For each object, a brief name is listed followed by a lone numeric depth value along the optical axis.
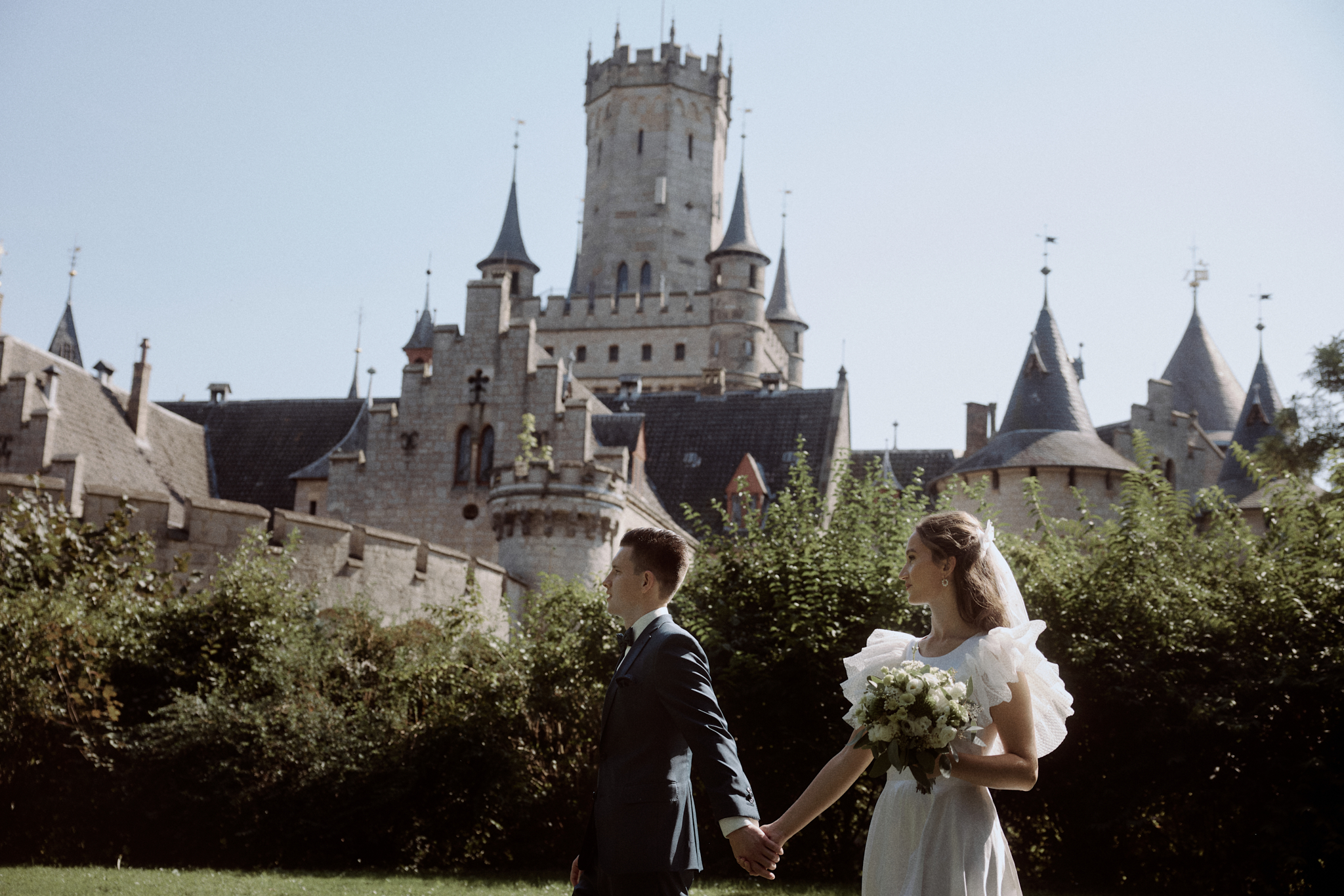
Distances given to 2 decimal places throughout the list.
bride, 4.01
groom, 4.25
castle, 21.06
